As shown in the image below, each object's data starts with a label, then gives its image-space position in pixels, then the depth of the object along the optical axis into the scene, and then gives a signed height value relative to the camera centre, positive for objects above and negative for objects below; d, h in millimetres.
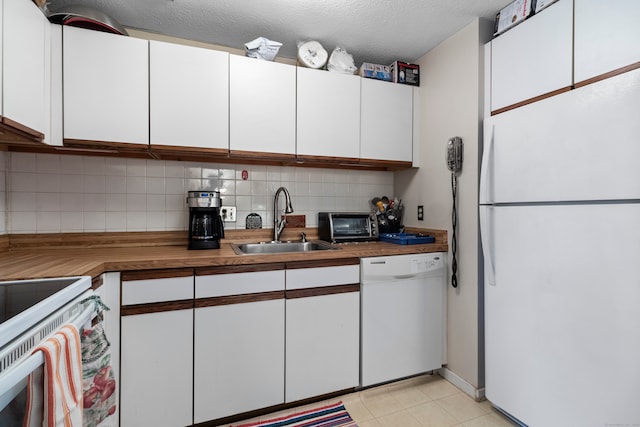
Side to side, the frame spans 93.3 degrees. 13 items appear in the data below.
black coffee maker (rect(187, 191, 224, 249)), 1854 -54
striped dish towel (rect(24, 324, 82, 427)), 752 -460
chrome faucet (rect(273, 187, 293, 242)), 2189 -53
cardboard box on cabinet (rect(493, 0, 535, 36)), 1594 +1098
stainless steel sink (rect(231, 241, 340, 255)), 2121 -249
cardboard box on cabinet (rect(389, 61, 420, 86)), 2268 +1058
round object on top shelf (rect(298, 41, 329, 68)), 2006 +1054
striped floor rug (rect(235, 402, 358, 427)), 1612 -1133
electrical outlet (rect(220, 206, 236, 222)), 2154 -10
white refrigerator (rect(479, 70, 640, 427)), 1169 -194
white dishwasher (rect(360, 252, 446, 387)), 1877 -667
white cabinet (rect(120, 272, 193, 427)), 1430 -694
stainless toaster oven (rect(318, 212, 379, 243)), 2213 -109
